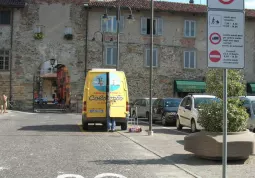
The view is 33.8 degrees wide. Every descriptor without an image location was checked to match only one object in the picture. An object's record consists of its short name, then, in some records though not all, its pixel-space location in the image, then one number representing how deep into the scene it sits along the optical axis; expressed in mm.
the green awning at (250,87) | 39991
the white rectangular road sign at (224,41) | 6957
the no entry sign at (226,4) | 6957
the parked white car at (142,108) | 27459
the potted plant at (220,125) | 9820
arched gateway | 40397
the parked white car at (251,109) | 16641
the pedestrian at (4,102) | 33028
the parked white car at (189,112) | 17808
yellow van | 18016
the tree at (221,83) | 10617
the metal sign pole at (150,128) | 16625
